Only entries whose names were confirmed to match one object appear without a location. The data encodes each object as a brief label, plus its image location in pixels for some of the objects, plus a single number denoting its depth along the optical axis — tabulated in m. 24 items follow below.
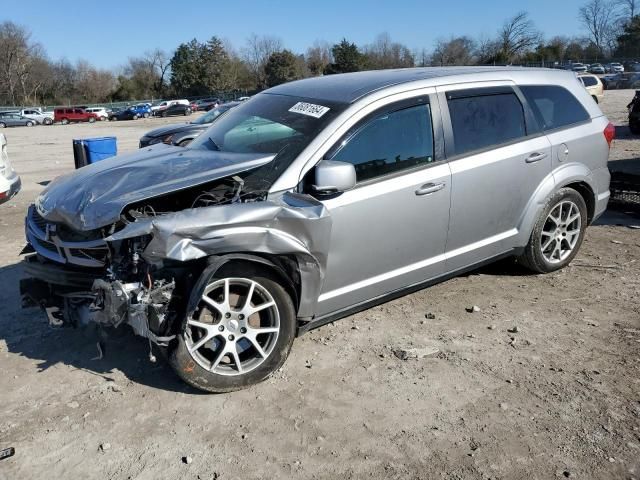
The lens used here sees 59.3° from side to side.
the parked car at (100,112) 54.84
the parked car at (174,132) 12.18
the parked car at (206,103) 63.50
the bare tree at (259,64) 87.51
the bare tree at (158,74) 87.62
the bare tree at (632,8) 86.49
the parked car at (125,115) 56.44
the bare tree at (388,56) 79.90
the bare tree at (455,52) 81.00
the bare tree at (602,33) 93.56
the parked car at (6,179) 7.10
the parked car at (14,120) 48.62
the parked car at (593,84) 26.06
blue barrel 10.13
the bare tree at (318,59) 82.81
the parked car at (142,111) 56.81
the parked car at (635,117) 16.34
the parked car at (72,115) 52.75
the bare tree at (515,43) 77.84
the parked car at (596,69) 58.80
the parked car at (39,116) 51.19
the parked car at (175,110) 56.59
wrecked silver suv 3.33
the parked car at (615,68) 58.53
